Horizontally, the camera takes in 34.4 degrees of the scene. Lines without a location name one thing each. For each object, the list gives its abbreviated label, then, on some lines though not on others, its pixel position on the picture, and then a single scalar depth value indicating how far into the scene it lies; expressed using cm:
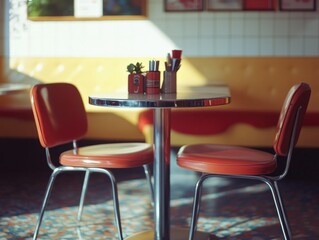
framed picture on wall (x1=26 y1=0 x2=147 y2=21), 498
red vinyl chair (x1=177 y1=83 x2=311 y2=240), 230
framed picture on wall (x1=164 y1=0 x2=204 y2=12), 495
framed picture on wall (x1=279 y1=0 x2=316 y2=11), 484
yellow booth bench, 424
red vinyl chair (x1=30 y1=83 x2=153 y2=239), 255
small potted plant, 268
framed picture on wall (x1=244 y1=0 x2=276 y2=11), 486
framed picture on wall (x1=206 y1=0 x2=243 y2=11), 489
